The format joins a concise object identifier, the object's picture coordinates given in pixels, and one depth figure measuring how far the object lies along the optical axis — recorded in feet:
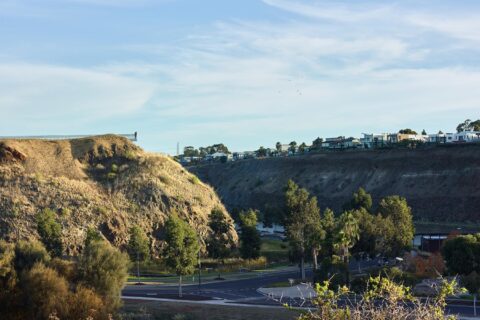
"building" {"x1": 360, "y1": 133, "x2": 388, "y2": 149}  596.05
